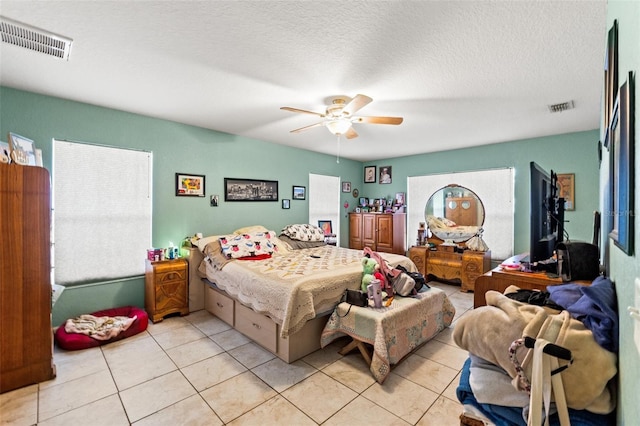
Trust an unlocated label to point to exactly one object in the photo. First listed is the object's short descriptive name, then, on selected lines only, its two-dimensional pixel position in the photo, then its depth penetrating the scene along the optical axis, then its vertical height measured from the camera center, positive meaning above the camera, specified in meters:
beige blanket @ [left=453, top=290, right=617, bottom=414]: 0.80 -0.43
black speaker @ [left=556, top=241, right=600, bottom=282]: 1.66 -0.31
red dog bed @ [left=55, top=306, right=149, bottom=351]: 2.60 -1.22
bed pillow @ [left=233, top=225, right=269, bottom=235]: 4.18 -0.29
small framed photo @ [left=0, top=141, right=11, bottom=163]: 2.05 +0.44
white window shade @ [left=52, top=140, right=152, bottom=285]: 2.96 +0.00
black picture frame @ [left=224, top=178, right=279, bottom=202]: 4.27 +0.35
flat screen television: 1.86 -0.04
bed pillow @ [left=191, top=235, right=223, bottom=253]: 3.60 -0.41
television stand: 1.90 -0.51
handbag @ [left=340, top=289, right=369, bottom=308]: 2.54 -0.82
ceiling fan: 2.70 +0.98
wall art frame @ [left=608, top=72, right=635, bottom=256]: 0.65 +0.10
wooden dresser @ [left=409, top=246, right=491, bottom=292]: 4.43 -0.90
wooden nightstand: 3.24 -0.94
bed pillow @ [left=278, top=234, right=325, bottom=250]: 4.38 -0.53
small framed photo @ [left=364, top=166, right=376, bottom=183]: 6.35 +0.86
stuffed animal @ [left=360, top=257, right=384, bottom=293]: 2.75 -0.63
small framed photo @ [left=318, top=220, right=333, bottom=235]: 5.61 -0.31
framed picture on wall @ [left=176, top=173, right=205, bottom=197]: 3.76 +0.36
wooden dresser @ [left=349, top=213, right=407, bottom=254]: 5.55 -0.43
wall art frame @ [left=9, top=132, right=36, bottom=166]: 2.22 +0.53
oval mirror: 4.89 -0.04
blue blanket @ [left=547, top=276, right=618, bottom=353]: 0.82 -0.33
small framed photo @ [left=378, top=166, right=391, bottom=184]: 6.07 +0.82
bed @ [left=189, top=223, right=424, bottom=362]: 2.43 -0.78
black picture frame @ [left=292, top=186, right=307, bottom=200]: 5.14 +0.35
